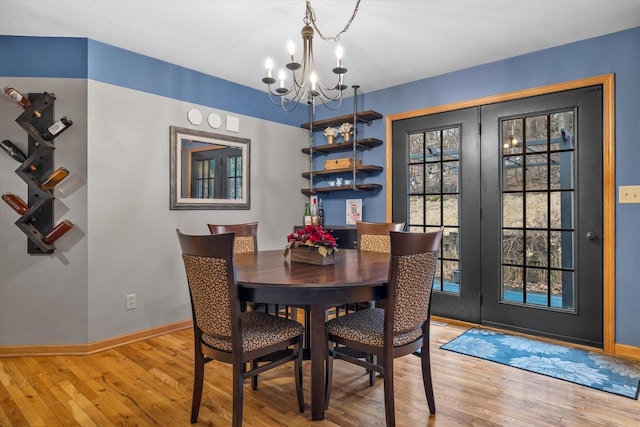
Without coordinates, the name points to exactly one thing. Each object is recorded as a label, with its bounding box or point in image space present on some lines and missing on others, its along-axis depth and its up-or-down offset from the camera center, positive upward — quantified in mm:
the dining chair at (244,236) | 2898 -165
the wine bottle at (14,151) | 2789 +487
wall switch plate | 2735 +163
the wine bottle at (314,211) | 4481 +56
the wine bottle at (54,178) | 2783 +282
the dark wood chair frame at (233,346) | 1697 -660
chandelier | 2105 +943
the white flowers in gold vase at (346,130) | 4234 +980
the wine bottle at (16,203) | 2762 +95
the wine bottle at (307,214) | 4469 +19
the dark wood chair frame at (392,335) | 1733 -570
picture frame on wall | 4323 +65
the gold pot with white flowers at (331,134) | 4391 +979
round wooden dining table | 1730 -344
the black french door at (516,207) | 2975 +79
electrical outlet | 3135 -727
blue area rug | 2389 -1063
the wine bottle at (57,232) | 2818 -125
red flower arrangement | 2189 -145
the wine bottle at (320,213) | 4547 +32
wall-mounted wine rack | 2787 +345
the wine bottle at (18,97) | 2738 +877
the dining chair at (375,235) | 2930 -162
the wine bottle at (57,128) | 2809 +665
